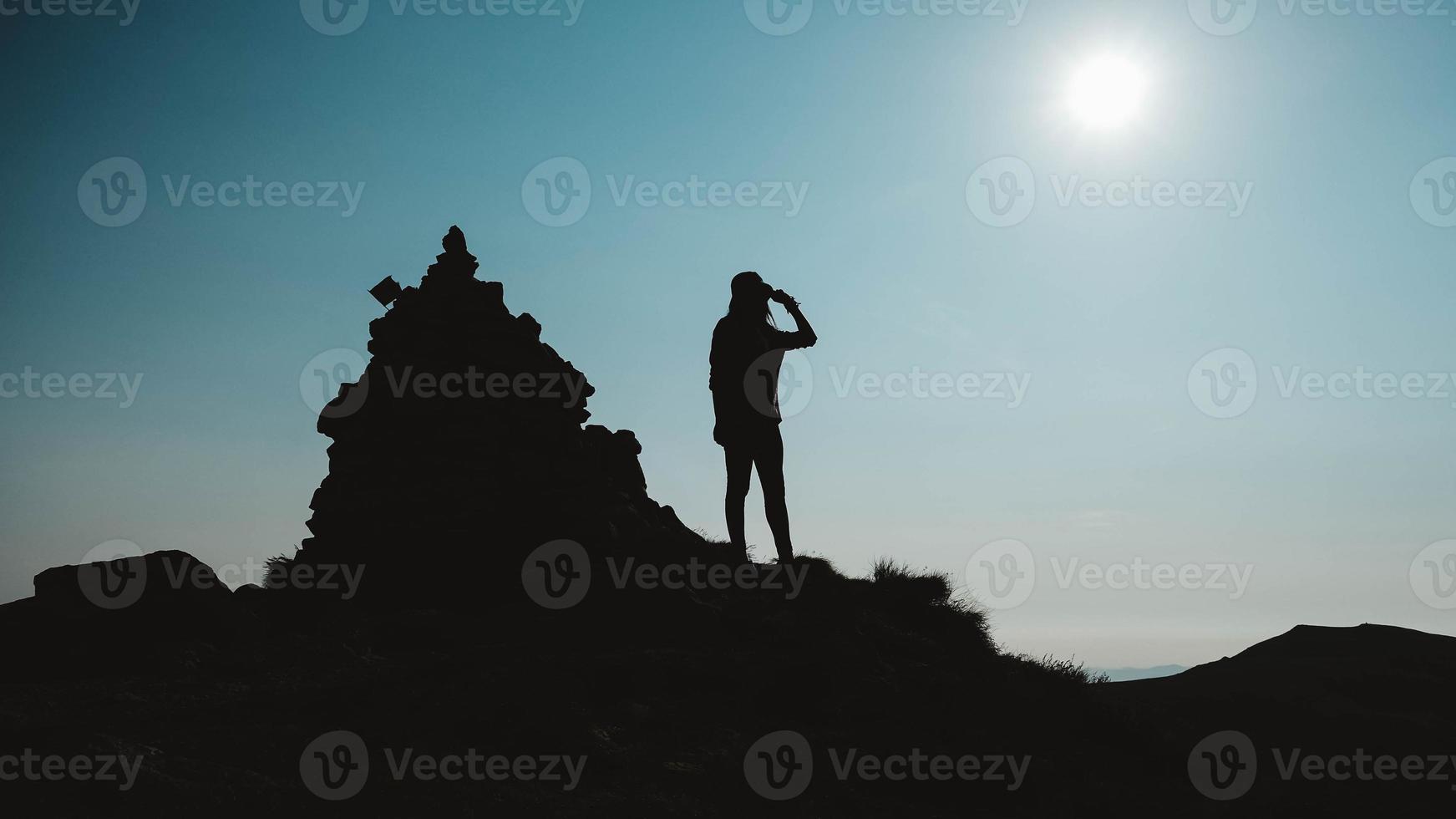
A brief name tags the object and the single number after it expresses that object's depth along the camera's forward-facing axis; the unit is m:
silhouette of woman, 11.78
